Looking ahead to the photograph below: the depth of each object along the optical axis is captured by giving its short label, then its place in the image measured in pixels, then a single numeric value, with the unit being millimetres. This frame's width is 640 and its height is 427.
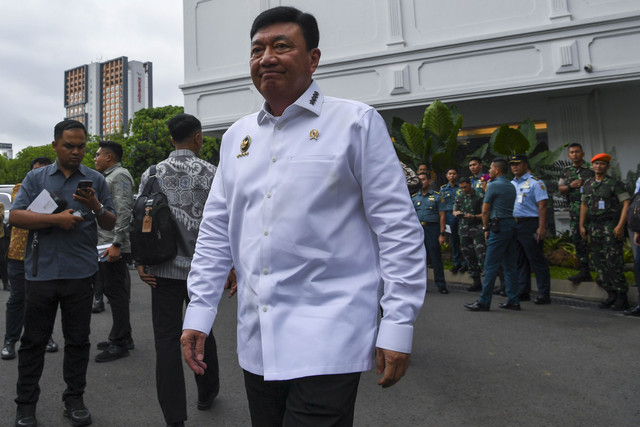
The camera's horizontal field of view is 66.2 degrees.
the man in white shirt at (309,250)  1510
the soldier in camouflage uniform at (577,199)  7316
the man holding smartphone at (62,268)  3107
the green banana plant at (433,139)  11617
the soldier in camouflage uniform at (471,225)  7945
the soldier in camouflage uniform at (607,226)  6301
